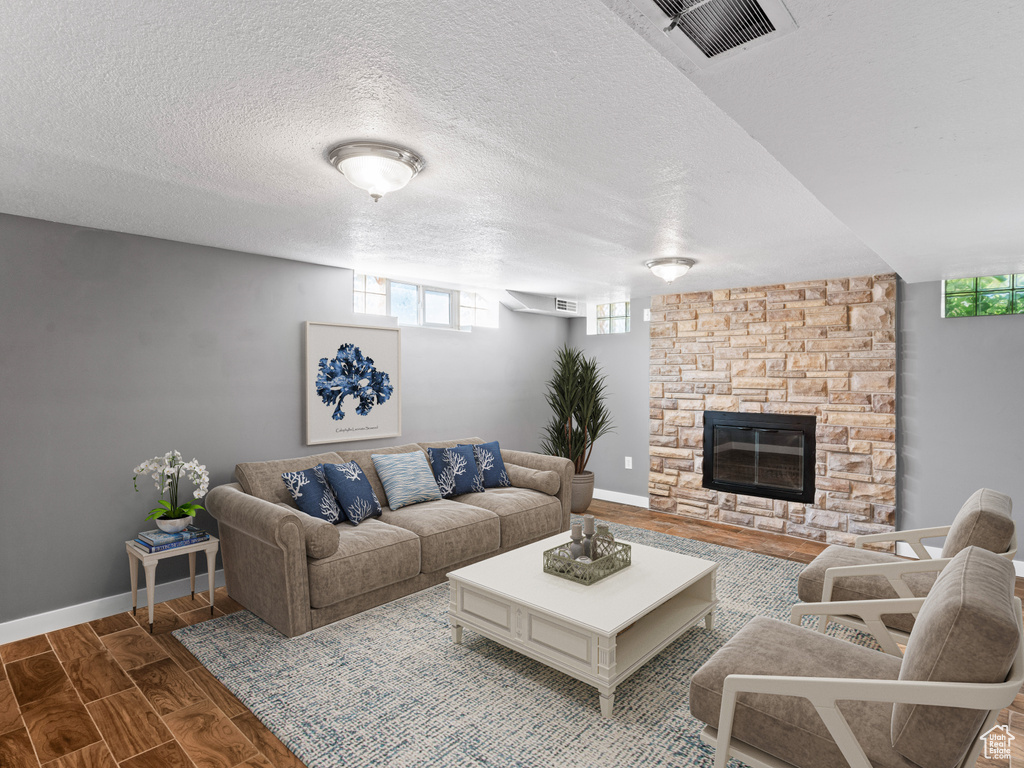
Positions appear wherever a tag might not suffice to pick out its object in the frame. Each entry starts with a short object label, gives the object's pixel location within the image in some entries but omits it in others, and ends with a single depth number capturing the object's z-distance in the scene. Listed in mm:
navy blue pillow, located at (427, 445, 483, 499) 4434
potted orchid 3172
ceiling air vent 1024
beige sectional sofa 2941
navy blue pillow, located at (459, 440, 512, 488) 4691
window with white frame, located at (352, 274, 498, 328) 4660
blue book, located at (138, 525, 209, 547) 3053
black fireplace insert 4879
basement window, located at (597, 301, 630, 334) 6273
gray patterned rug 2072
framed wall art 4168
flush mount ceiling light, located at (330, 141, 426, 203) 1994
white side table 2998
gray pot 5680
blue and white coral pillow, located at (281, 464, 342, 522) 3525
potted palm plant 5902
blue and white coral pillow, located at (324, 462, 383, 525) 3668
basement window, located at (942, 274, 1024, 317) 3965
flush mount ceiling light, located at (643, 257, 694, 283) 3889
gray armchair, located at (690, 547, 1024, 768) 1337
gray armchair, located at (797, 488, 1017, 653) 2387
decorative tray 2773
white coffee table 2348
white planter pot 3152
